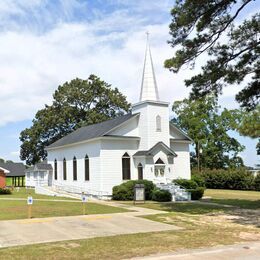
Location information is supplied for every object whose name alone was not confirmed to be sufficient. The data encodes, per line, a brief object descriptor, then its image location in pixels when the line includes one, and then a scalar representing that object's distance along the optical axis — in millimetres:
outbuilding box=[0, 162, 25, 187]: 63688
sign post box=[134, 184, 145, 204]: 26269
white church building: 33031
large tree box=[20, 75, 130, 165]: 61438
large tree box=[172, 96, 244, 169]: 62156
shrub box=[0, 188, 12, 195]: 39294
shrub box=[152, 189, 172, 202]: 28281
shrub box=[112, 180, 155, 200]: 30438
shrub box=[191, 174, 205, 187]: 36906
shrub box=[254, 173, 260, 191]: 45450
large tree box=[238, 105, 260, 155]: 27422
